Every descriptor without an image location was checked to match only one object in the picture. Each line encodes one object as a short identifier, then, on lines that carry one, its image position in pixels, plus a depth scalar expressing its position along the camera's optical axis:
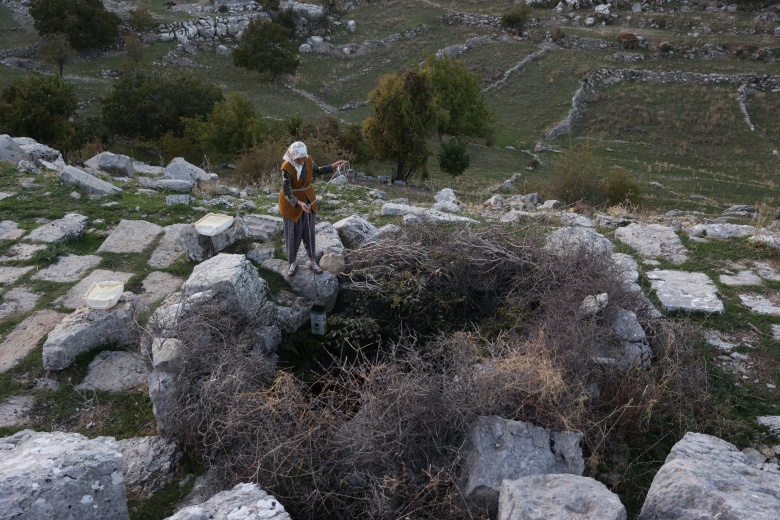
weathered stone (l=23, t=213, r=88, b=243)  8.48
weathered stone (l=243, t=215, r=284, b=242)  8.16
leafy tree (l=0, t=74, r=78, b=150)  18.34
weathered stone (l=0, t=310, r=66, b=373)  6.22
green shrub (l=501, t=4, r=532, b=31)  37.44
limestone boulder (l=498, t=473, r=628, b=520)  3.80
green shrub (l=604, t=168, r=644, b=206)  17.03
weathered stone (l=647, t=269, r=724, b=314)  7.15
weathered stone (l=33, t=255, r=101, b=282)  7.66
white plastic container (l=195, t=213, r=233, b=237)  7.60
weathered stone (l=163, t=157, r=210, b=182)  13.40
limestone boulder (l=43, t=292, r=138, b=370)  6.02
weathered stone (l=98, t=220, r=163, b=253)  8.38
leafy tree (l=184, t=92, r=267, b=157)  20.17
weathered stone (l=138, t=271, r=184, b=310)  7.13
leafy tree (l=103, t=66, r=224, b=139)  22.62
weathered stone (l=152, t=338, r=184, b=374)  5.29
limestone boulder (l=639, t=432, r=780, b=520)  3.72
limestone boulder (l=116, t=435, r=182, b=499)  4.89
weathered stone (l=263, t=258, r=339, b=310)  6.99
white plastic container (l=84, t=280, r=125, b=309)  6.38
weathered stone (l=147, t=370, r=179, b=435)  5.20
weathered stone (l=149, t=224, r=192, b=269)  8.00
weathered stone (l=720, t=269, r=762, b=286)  7.83
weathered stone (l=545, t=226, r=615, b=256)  7.15
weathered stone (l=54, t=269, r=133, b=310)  7.14
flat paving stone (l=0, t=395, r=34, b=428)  5.51
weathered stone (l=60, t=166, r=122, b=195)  10.23
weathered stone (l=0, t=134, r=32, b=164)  12.32
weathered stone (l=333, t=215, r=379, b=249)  7.97
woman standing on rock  6.55
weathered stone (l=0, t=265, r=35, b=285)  7.51
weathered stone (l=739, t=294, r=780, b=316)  7.13
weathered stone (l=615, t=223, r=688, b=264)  8.73
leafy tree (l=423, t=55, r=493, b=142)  24.53
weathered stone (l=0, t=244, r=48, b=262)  8.02
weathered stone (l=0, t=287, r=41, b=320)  6.93
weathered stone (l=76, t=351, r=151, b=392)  5.99
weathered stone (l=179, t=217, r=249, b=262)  7.74
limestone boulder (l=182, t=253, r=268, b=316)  6.12
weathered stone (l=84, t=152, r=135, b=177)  13.11
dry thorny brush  4.67
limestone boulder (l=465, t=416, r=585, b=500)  4.46
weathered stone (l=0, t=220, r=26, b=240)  8.55
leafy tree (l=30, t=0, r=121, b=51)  30.06
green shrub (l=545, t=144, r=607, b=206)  16.22
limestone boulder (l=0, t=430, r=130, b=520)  3.90
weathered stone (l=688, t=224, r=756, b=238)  9.34
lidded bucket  6.67
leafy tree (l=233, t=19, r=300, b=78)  31.06
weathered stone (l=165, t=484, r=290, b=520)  3.92
